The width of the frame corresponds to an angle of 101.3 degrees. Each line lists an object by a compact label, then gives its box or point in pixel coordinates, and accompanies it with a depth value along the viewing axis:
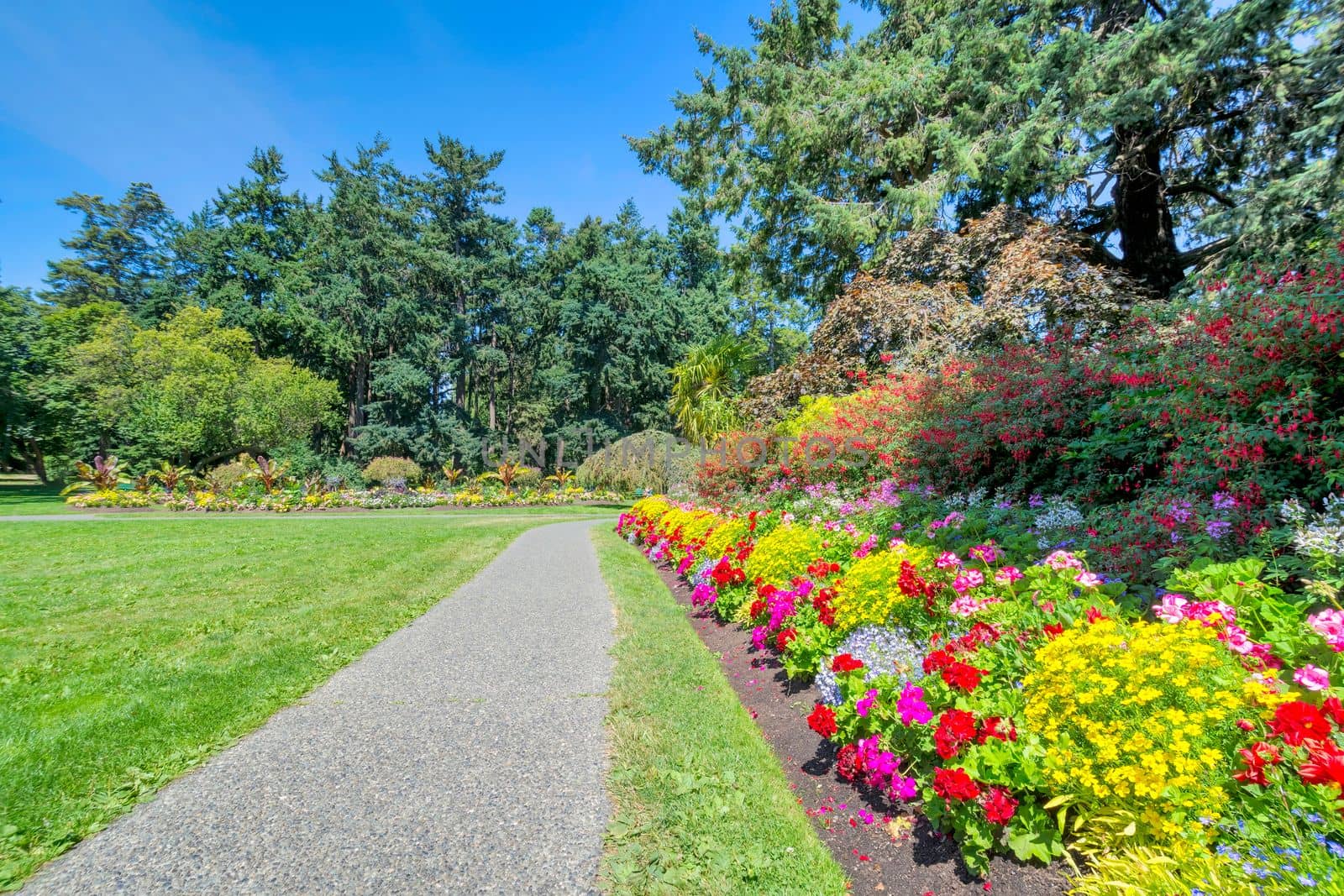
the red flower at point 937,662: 2.35
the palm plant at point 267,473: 17.91
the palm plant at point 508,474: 21.43
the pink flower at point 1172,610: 2.05
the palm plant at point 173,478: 17.16
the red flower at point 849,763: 2.39
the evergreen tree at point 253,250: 26.58
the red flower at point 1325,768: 1.27
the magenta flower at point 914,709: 2.15
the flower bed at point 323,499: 15.90
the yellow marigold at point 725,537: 5.91
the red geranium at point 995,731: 1.98
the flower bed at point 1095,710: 1.47
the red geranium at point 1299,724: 1.35
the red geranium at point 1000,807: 1.73
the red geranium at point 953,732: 1.93
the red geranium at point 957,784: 1.75
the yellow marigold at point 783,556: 4.42
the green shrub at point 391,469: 21.83
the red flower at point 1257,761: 1.51
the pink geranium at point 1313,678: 1.56
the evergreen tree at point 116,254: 30.34
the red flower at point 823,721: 2.52
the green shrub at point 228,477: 17.33
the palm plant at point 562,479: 22.91
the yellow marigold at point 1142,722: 1.56
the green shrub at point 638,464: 16.47
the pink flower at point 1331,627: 1.70
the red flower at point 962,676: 2.13
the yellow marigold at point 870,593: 3.13
